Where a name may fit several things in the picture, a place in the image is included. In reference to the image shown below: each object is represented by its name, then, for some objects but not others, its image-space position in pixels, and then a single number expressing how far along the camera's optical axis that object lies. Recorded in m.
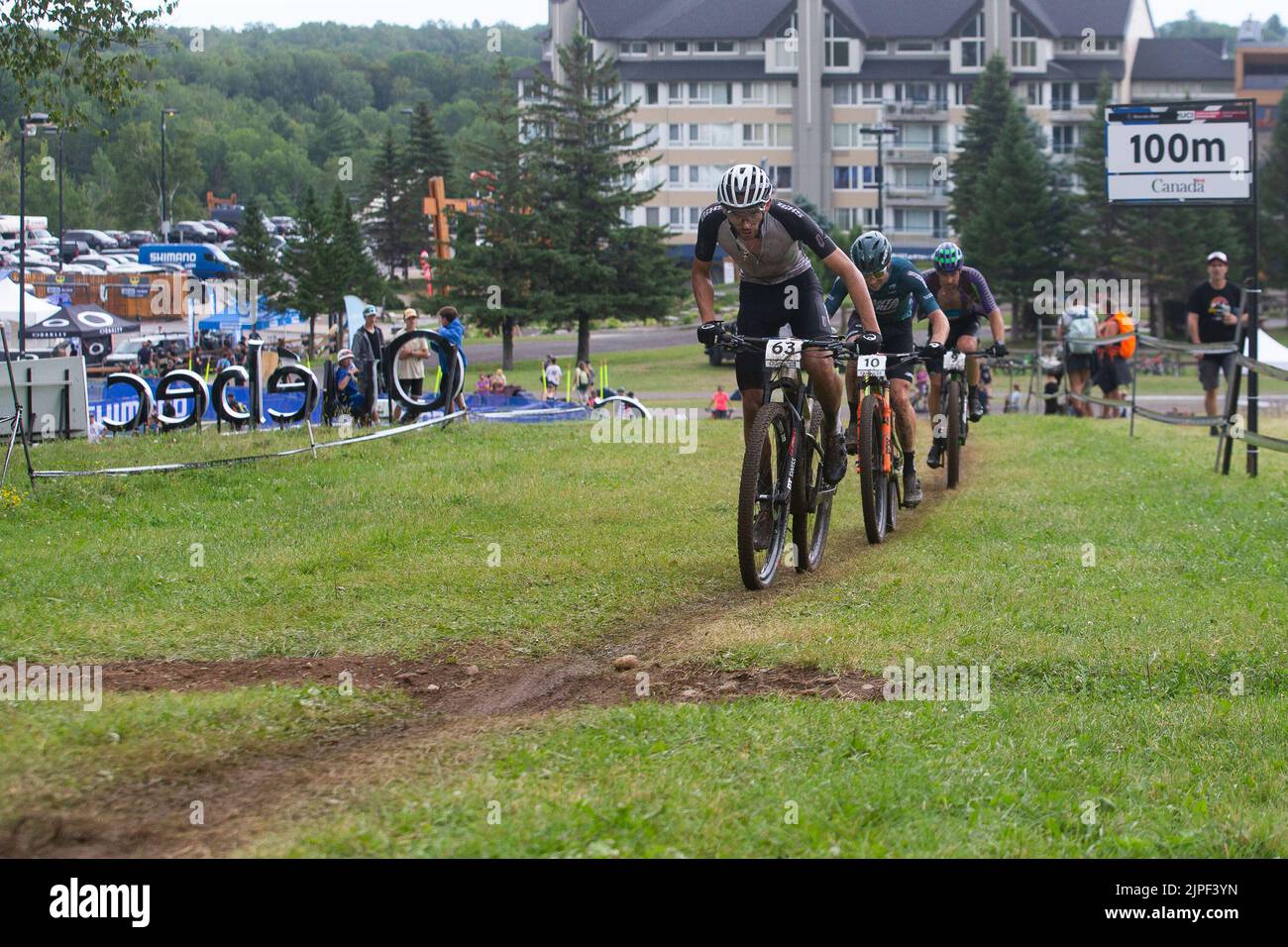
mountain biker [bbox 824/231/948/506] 11.88
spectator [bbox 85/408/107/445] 17.24
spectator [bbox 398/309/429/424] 19.47
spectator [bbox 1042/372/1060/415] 28.44
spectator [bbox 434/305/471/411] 18.55
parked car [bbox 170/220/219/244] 107.89
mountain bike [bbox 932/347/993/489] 13.57
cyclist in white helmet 9.20
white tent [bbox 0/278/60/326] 29.62
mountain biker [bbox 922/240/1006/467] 13.86
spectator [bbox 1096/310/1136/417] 26.06
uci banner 17.06
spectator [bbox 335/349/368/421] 19.64
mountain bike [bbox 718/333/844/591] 8.88
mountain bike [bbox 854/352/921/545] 10.79
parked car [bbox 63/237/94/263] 84.28
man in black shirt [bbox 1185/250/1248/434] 19.91
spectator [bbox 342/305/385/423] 20.06
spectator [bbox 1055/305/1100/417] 26.28
